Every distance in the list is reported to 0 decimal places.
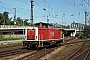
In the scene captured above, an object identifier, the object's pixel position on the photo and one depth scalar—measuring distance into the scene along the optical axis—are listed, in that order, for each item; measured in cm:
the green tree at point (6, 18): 11194
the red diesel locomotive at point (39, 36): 2259
